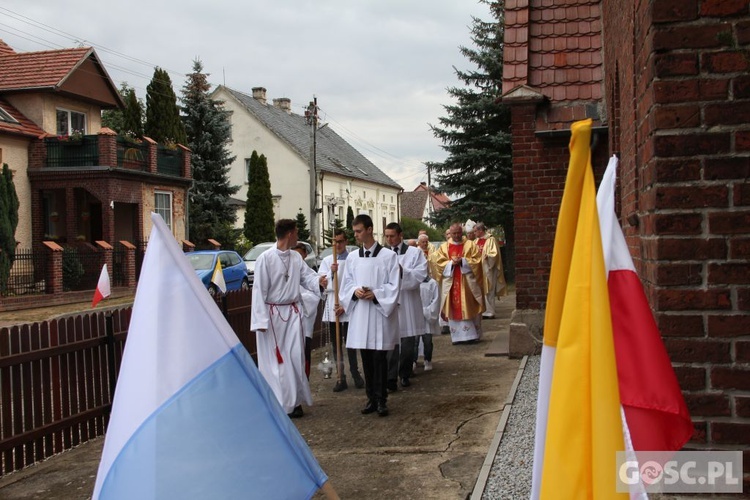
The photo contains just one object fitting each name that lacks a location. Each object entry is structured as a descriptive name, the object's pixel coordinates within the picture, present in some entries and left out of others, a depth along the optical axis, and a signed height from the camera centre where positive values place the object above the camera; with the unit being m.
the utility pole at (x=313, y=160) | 38.47 +3.92
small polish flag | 11.66 -0.64
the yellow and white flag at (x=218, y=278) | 13.29 -0.60
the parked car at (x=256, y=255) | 29.31 -0.62
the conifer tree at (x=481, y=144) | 28.44 +3.39
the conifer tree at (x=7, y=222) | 23.69 +0.74
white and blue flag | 2.84 -0.63
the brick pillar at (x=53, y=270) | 25.28 -0.78
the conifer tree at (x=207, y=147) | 42.50 +5.15
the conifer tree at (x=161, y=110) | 38.81 +6.55
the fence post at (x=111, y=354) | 7.82 -1.07
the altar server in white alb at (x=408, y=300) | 10.00 -0.79
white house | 50.22 +5.37
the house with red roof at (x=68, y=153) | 29.58 +3.51
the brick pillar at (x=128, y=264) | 29.14 -0.73
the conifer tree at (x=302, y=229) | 43.06 +0.64
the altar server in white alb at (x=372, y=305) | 8.25 -0.71
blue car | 23.22 -0.74
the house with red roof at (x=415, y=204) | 97.96 +4.34
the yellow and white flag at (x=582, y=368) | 2.06 -0.35
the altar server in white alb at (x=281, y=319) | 8.32 -0.82
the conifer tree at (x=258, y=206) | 45.03 +2.02
